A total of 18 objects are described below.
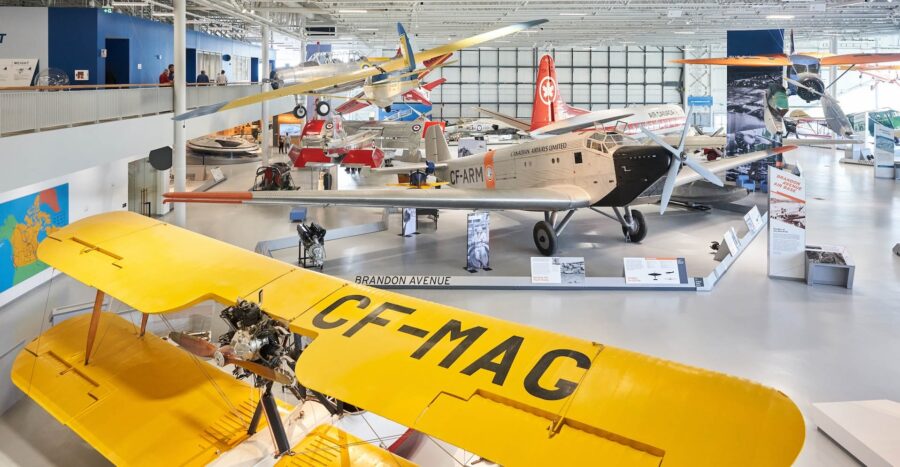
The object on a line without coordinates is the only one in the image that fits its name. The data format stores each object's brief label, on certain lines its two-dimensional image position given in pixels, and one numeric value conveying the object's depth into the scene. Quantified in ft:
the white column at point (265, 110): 79.00
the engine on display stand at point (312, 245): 39.09
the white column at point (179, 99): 45.09
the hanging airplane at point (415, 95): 77.14
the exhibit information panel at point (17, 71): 45.14
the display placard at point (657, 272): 35.14
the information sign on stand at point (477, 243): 38.93
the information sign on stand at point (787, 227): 37.24
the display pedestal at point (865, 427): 17.30
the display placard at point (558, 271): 35.40
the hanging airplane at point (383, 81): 30.35
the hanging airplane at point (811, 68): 60.54
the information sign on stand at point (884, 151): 81.97
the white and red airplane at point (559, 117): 80.23
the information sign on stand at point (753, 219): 46.60
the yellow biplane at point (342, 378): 9.37
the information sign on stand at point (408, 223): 49.21
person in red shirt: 59.52
